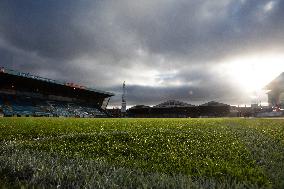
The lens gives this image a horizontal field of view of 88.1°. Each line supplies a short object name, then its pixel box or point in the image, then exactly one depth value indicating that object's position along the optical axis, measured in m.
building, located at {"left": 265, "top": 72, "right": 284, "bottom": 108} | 41.45
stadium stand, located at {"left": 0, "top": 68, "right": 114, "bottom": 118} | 22.44
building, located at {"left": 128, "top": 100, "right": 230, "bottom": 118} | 37.96
